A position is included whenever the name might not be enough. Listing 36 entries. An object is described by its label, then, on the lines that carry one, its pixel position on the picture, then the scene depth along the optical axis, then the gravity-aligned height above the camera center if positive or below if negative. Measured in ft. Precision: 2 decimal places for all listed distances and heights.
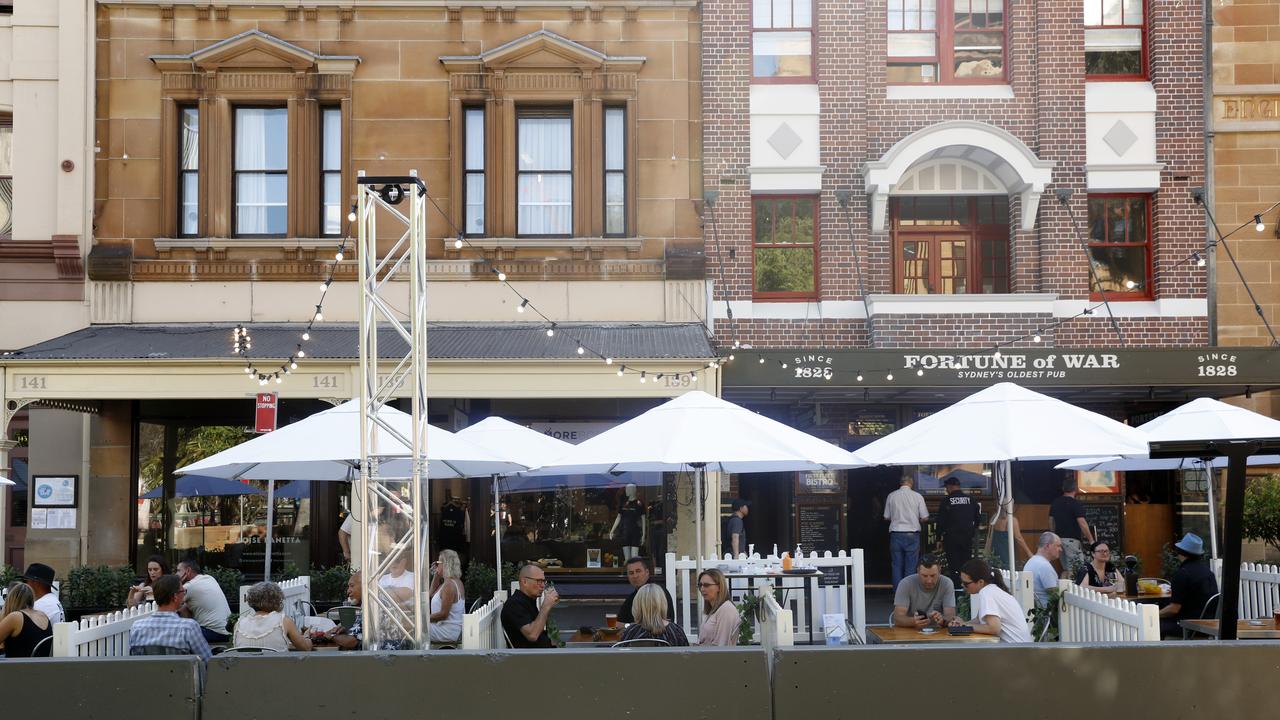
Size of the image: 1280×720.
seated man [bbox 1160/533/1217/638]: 35.24 -4.78
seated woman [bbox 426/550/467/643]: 34.12 -5.24
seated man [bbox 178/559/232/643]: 34.78 -5.17
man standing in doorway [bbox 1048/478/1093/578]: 48.44 -4.10
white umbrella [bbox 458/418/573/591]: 38.65 -0.48
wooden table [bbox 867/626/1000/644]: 29.96 -5.47
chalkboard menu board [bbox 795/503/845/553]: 57.21 -4.68
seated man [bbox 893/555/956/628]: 34.27 -4.85
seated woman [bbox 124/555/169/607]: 37.58 -5.05
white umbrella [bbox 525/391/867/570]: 32.94 -0.39
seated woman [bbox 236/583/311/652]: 28.60 -4.68
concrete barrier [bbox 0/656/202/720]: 21.83 -4.69
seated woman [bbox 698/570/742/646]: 30.42 -4.75
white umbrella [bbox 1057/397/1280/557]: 36.09 +0.09
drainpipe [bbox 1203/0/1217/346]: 56.18 +11.42
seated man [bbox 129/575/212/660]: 27.86 -4.69
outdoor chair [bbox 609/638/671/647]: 26.94 -4.84
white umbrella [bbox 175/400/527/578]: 33.45 -0.61
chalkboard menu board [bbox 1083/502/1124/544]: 57.41 -4.35
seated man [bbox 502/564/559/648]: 30.19 -4.71
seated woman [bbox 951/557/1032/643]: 30.32 -4.61
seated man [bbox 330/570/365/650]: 31.78 -5.57
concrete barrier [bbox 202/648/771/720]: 22.04 -4.72
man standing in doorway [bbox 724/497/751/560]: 52.36 -4.68
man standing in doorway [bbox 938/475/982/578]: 50.78 -4.11
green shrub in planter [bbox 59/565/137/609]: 46.80 -6.17
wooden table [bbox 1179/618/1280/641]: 31.53 -5.45
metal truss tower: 24.98 -0.57
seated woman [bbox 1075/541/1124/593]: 39.68 -4.82
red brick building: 56.02 +11.16
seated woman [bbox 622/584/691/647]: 28.40 -4.64
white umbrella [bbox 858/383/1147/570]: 31.63 -0.19
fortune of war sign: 49.39 +2.49
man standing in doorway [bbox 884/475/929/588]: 50.80 -4.11
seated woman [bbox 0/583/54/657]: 28.40 -4.69
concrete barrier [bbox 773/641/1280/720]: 22.04 -4.67
